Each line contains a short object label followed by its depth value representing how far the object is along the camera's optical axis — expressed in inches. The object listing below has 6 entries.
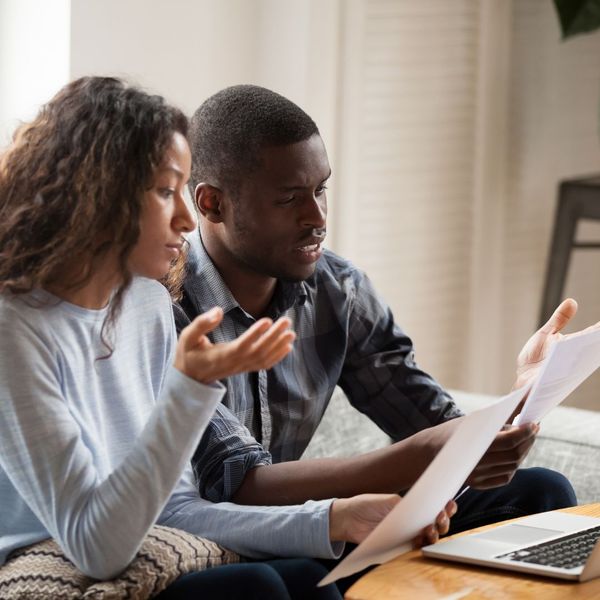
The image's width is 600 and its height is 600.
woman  119.0
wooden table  117.7
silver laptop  120.3
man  134.4
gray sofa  155.5
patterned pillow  119.8
